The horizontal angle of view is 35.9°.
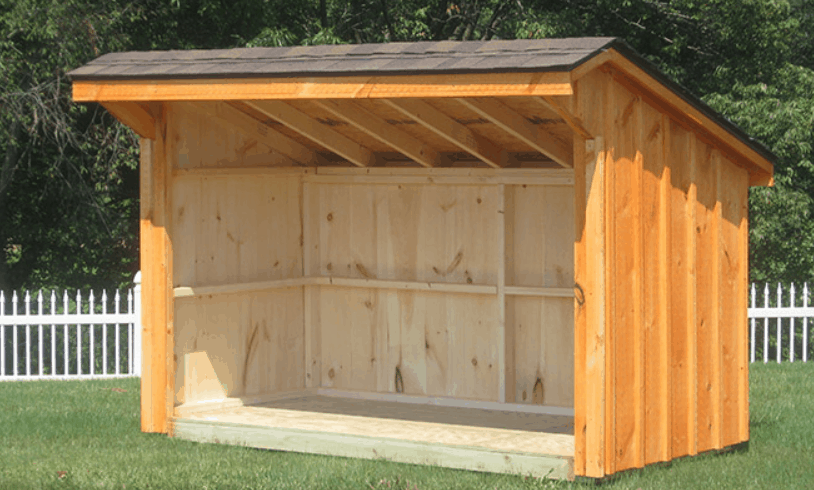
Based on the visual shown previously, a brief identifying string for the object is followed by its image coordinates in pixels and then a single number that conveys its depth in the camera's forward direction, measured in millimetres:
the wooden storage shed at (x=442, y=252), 7539
